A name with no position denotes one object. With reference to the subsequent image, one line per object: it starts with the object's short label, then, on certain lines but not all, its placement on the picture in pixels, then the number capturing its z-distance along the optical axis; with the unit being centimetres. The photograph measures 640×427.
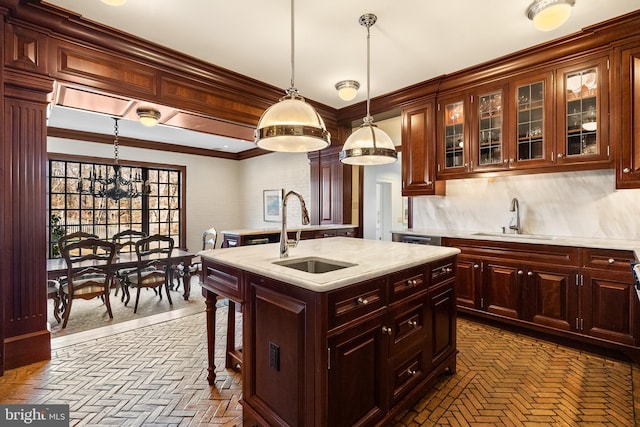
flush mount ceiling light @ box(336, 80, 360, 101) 368
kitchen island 138
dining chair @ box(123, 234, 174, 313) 406
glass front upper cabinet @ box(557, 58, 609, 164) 273
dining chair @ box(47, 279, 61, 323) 347
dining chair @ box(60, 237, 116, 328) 343
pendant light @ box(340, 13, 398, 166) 238
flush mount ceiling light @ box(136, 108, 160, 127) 338
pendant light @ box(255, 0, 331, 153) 175
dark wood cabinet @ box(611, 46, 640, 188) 257
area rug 351
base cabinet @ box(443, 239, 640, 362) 247
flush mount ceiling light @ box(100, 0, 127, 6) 206
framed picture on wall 702
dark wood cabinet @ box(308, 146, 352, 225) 525
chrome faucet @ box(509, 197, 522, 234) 347
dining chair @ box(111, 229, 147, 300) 423
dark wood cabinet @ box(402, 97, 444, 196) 387
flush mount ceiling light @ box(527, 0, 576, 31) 219
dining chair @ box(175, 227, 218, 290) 502
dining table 350
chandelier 497
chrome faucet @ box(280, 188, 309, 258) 195
